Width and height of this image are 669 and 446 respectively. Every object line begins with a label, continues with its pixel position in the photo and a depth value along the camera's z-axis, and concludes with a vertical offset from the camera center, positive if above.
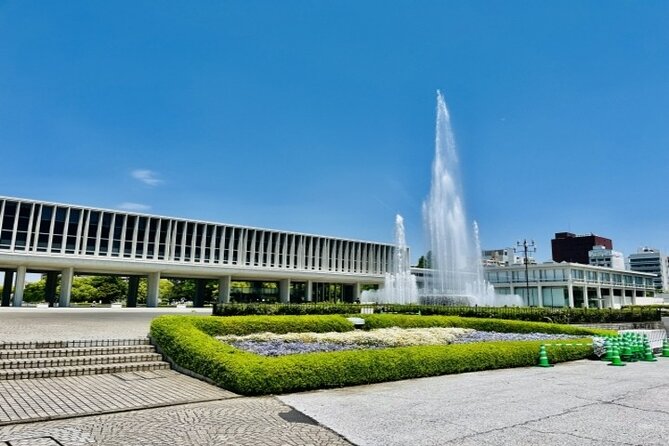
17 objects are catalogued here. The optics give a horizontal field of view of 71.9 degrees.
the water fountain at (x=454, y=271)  32.28 +1.77
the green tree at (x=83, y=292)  75.31 -0.52
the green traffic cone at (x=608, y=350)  13.97 -1.59
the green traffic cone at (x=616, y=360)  13.39 -1.76
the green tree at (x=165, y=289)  89.59 +0.24
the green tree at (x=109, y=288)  78.38 +0.21
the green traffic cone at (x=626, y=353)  14.40 -1.67
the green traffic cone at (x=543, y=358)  12.99 -1.70
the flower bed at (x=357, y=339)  12.97 -1.46
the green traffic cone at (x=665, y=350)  16.05 -1.75
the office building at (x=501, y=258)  94.38 +9.08
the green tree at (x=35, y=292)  80.62 -0.77
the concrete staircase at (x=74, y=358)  10.21 -1.65
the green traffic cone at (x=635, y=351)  14.62 -1.64
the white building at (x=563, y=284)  68.44 +2.14
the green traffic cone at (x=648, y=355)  14.66 -1.75
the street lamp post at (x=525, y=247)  49.19 +5.29
